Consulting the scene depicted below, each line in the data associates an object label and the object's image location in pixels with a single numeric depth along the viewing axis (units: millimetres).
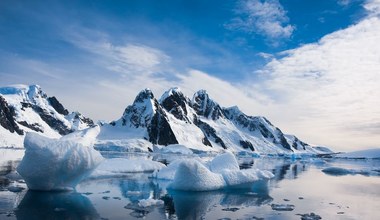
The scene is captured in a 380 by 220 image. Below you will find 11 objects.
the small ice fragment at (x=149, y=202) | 14984
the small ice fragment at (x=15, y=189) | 17097
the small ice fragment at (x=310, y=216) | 14142
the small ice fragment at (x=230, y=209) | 15353
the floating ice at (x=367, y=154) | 89625
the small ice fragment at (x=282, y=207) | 15888
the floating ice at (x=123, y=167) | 28247
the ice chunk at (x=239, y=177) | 22938
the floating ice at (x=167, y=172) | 27438
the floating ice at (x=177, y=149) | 117000
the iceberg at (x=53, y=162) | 17141
